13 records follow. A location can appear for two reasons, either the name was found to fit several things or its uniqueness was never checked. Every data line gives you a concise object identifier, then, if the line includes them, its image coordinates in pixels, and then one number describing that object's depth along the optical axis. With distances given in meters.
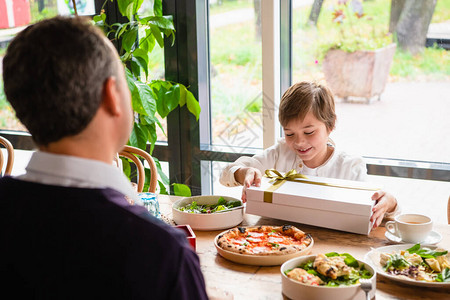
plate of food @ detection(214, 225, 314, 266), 1.47
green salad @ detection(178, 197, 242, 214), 1.84
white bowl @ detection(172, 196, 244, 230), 1.77
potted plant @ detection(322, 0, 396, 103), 2.89
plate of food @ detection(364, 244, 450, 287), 1.34
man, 0.78
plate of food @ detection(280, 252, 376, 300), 1.23
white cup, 1.60
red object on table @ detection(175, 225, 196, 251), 1.48
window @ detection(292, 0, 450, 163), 2.83
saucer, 1.62
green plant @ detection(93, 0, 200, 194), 2.93
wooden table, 1.32
